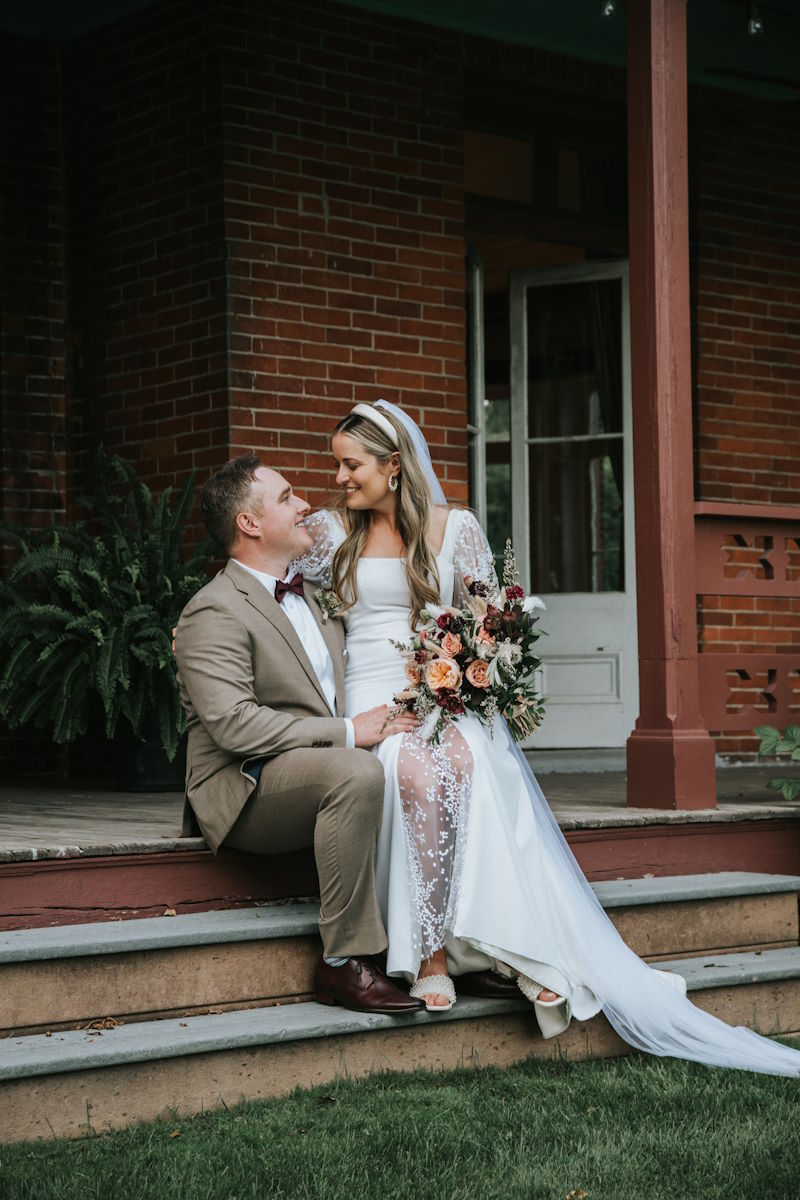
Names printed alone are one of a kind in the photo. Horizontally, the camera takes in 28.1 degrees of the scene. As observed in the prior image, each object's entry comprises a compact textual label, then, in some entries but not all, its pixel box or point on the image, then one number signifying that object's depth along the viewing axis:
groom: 3.93
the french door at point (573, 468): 7.86
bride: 4.01
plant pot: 6.05
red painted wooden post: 5.37
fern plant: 5.81
